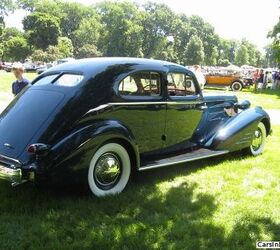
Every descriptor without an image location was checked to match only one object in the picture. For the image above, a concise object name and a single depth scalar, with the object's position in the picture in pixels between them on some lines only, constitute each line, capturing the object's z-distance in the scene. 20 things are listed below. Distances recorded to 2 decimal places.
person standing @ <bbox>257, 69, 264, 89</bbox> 31.27
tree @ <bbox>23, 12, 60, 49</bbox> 88.44
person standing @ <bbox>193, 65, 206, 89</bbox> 15.49
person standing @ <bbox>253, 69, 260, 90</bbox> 31.36
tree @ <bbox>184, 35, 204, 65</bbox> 103.12
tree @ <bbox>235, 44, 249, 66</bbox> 131.00
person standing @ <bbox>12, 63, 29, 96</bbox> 8.30
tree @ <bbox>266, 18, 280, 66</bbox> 35.97
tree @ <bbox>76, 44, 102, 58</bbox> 89.44
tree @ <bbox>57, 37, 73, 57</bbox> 81.56
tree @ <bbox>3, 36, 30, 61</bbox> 86.31
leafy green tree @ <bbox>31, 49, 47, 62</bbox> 74.94
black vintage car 5.05
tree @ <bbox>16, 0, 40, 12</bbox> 108.81
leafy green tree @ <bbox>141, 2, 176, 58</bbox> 106.38
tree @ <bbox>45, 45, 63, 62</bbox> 75.56
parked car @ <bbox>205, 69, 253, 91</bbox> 30.59
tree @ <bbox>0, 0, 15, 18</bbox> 72.69
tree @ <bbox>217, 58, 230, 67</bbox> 130.00
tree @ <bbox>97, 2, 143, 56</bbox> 98.50
